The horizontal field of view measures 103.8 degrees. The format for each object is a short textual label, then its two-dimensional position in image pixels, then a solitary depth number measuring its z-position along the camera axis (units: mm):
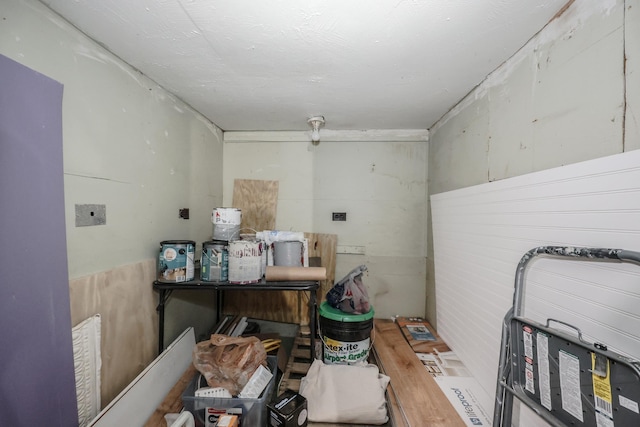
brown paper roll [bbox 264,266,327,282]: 1666
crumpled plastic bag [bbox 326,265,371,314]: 1821
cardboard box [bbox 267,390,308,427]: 1289
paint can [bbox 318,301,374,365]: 1787
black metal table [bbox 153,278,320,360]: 1600
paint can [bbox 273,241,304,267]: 1861
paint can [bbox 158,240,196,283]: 1575
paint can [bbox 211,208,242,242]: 1821
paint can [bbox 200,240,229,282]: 1627
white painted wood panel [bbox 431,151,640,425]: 779
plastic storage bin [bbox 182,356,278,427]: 1339
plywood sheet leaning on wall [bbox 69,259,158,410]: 1190
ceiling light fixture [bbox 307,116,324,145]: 2211
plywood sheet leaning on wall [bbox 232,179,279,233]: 2646
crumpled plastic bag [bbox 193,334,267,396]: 1433
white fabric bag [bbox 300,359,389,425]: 1438
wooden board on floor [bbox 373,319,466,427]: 1346
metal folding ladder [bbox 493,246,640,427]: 688
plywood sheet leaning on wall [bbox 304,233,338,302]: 2602
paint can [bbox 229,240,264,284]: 1606
